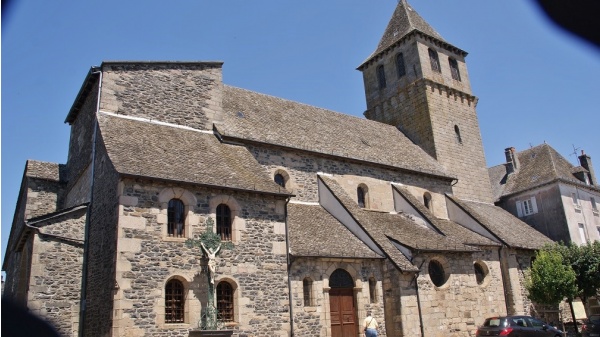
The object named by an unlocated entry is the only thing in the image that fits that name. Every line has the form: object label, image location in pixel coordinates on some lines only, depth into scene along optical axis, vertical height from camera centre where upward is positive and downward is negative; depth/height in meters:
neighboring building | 30.53 +6.59
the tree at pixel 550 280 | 22.36 +0.86
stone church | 14.18 +3.01
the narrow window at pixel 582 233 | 30.82 +3.84
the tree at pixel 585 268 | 24.30 +1.40
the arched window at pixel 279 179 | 20.31 +5.35
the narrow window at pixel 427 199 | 25.55 +5.27
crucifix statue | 14.41 +1.72
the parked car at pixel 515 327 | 17.56 -0.86
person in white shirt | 15.01 -0.45
